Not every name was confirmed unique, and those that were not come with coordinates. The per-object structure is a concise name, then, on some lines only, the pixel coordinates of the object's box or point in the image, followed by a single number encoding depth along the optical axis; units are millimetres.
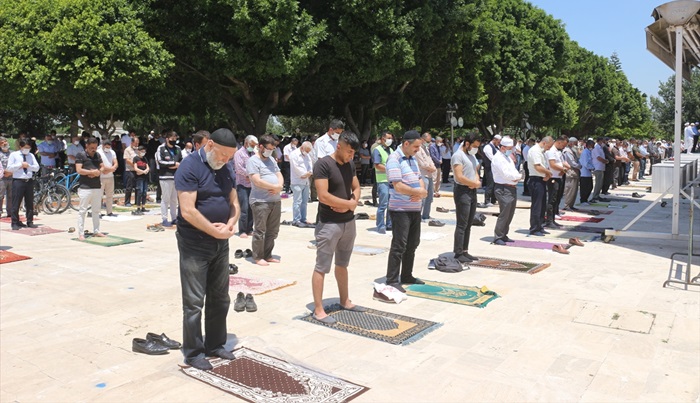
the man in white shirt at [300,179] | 11789
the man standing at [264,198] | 8531
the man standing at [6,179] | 11648
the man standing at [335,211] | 5734
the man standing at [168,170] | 11836
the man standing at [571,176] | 13836
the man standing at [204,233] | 4566
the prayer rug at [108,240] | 10266
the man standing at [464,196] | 8430
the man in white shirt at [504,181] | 9719
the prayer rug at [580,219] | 13620
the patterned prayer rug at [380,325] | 5461
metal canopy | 8945
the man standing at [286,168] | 18597
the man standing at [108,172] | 12062
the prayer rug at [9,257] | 8764
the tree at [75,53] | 18250
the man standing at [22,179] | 11312
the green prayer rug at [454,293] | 6625
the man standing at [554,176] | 11547
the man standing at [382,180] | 10832
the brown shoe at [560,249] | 9531
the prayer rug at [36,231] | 11359
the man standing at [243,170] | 10118
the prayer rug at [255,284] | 7141
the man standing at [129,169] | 14664
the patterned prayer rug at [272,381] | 4215
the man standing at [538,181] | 11016
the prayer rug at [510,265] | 8266
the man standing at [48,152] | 18141
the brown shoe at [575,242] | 10258
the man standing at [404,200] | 6836
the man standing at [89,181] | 10375
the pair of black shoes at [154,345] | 5027
